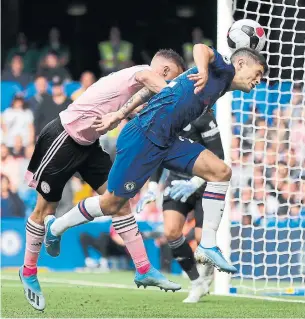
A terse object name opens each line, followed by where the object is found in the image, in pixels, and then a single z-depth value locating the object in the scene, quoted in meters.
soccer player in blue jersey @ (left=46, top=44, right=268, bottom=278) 15.24
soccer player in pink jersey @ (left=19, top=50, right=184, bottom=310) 16.52
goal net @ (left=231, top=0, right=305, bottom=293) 22.19
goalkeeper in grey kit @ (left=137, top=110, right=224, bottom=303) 19.54
